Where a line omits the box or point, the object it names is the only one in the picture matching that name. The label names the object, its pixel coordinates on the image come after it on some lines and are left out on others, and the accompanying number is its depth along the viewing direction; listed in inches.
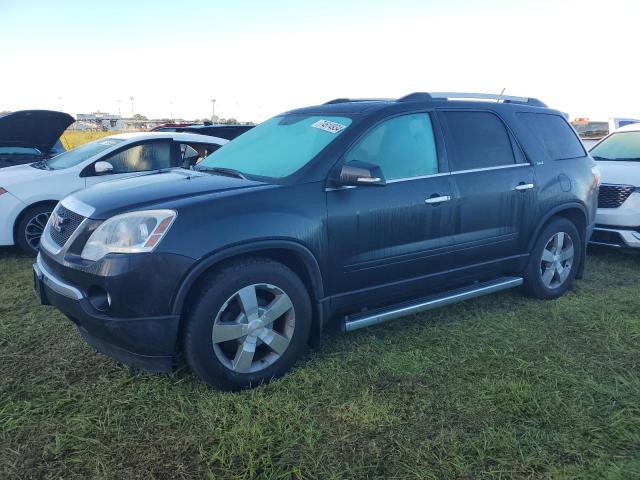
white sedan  222.1
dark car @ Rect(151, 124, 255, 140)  344.2
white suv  219.5
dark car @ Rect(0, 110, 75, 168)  263.0
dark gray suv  105.7
